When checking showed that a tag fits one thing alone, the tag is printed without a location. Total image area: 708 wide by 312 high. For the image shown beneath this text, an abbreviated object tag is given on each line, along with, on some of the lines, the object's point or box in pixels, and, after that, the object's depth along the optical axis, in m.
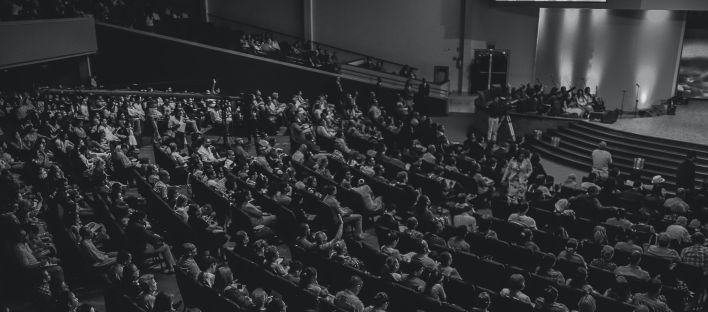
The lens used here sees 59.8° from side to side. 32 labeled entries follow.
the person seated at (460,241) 8.20
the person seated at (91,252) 7.72
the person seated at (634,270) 7.27
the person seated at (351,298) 6.37
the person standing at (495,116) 16.95
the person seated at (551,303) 6.21
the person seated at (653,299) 6.57
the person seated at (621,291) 6.60
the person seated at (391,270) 7.07
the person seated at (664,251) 7.89
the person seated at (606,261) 7.55
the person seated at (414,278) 6.94
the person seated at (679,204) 9.85
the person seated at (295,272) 7.04
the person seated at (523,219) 9.09
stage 15.43
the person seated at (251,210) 9.31
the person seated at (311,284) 6.61
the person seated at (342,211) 9.58
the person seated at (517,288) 6.57
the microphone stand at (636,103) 18.64
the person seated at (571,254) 7.64
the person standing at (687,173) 11.80
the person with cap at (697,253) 7.83
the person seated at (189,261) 7.13
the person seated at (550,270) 7.23
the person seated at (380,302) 6.07
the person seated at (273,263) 7.27
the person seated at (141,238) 8.05
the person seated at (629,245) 8.09
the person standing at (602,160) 12.72
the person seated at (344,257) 7.69
